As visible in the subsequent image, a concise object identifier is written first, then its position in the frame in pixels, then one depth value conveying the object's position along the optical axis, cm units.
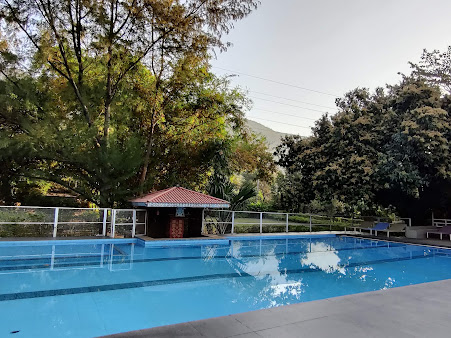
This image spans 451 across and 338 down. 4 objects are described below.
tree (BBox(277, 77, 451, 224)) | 1325
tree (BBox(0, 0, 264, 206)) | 1189
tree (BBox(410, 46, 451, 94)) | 1633
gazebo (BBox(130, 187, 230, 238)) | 1165
